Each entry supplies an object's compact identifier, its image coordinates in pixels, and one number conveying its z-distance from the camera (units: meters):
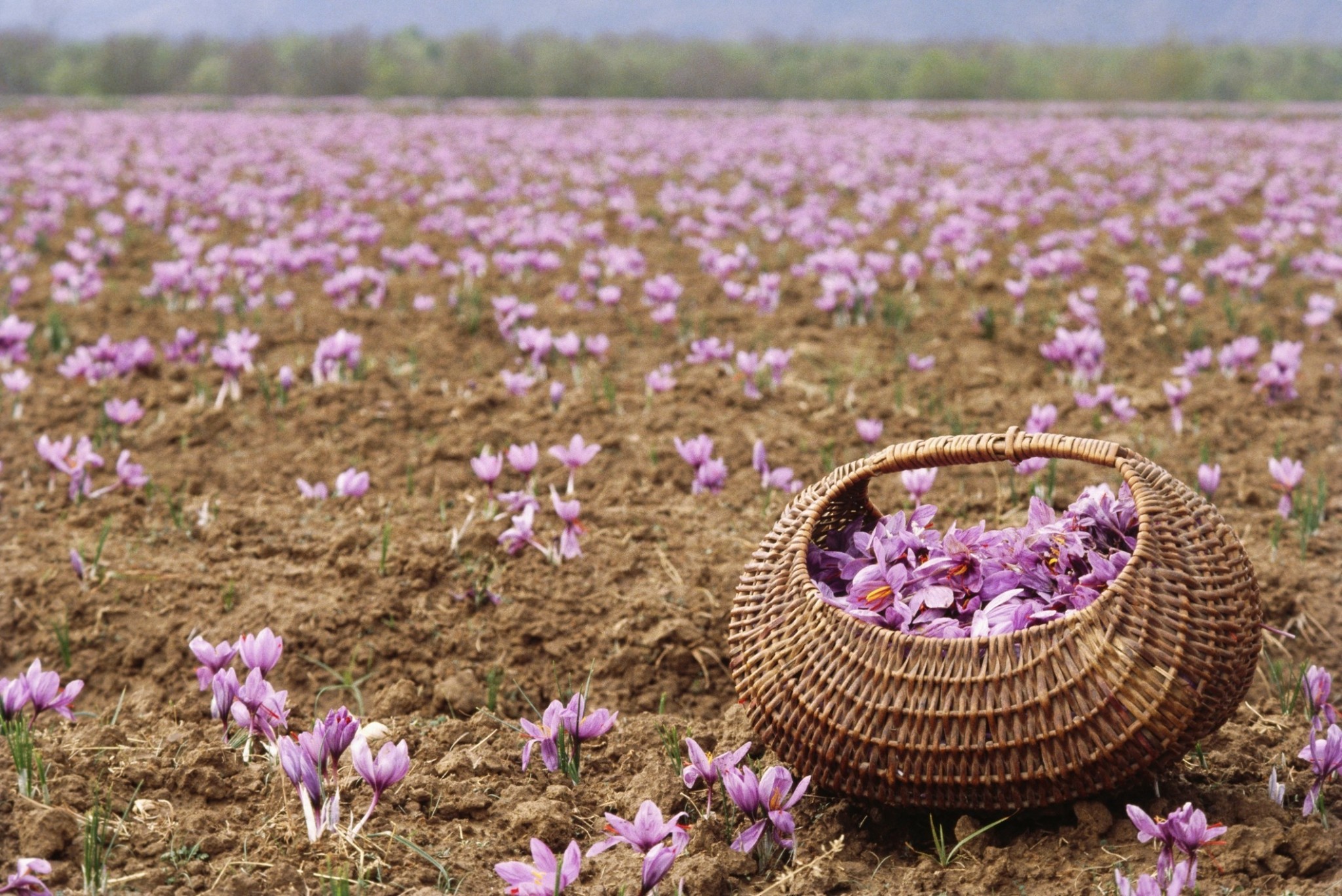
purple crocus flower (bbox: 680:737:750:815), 4.71
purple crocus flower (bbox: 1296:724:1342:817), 4.64
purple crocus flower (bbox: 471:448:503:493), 7.49
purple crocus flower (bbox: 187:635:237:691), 5.20
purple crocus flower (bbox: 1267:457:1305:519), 7.30
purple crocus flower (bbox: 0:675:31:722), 4.95
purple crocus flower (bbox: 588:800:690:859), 4.13
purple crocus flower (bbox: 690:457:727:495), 7.95
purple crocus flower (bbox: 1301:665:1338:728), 5.32
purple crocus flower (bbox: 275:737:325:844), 4.43
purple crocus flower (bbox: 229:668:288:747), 4.95
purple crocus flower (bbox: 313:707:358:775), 4.52
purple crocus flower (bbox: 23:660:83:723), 5.00
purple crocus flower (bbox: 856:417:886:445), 8.78
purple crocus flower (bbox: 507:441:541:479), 7.62
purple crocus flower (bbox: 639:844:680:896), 4.00
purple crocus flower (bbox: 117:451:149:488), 8.16
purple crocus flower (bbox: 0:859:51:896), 3.95
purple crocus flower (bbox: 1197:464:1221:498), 7.19
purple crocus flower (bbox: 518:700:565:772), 5.05
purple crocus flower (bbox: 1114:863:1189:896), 3.92
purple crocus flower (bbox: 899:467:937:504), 7.00
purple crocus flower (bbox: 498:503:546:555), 7.21
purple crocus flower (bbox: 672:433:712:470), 7.96
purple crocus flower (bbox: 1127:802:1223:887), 4.06
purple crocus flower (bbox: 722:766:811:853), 4.54
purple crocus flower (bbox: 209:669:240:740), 5.09
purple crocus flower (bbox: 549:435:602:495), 7.64
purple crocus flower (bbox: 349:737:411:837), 4.47
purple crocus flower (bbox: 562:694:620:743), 5.06
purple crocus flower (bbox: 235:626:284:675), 5.14
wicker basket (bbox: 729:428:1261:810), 4.42
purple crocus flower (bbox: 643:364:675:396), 10.09
